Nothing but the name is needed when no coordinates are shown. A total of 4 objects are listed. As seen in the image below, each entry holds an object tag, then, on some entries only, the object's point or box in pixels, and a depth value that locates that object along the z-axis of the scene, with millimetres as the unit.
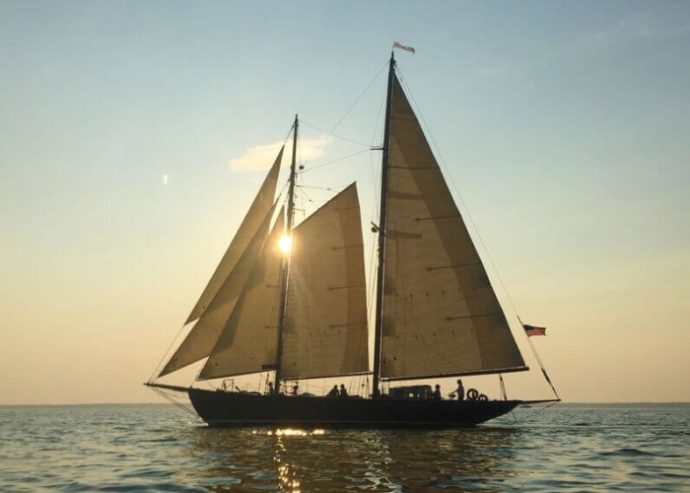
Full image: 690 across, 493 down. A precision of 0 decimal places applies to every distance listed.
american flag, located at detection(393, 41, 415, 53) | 50816
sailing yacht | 44531
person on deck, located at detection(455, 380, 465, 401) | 47062
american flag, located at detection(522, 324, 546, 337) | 45978
